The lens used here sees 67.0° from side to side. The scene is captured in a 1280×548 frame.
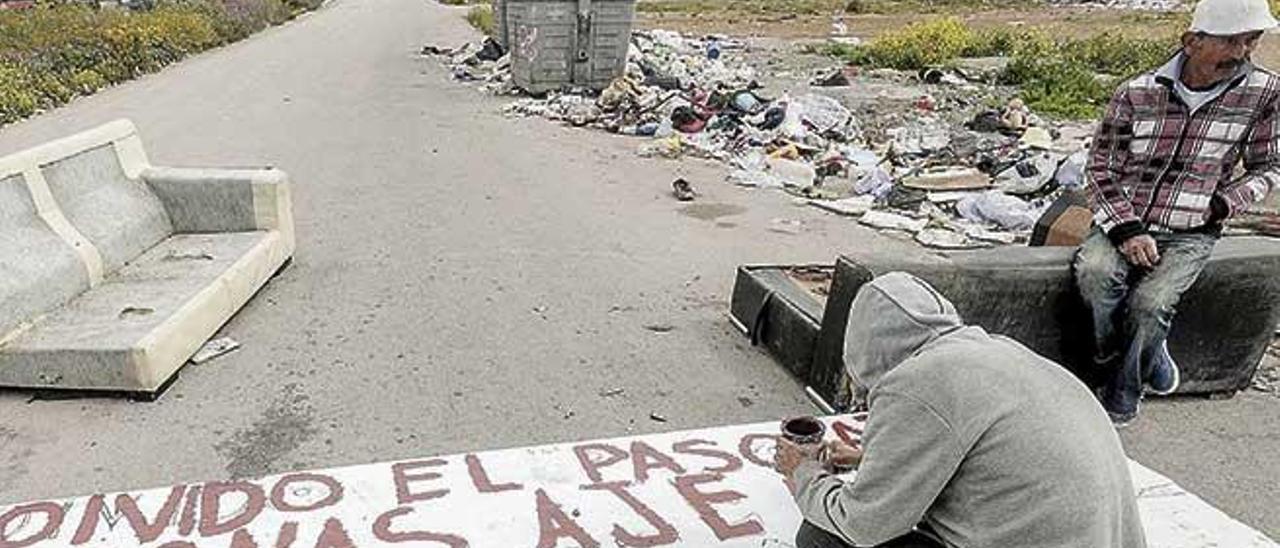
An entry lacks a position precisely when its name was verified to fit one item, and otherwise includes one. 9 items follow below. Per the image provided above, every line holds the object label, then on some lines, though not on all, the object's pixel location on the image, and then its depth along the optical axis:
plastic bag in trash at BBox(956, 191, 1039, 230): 7.70
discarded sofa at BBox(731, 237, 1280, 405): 4.14
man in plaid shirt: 3.86
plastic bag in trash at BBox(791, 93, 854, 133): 11.24
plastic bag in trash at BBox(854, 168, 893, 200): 8.75
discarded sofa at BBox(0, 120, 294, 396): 4.34
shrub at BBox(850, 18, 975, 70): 19.36
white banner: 3.16
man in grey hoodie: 1.95
